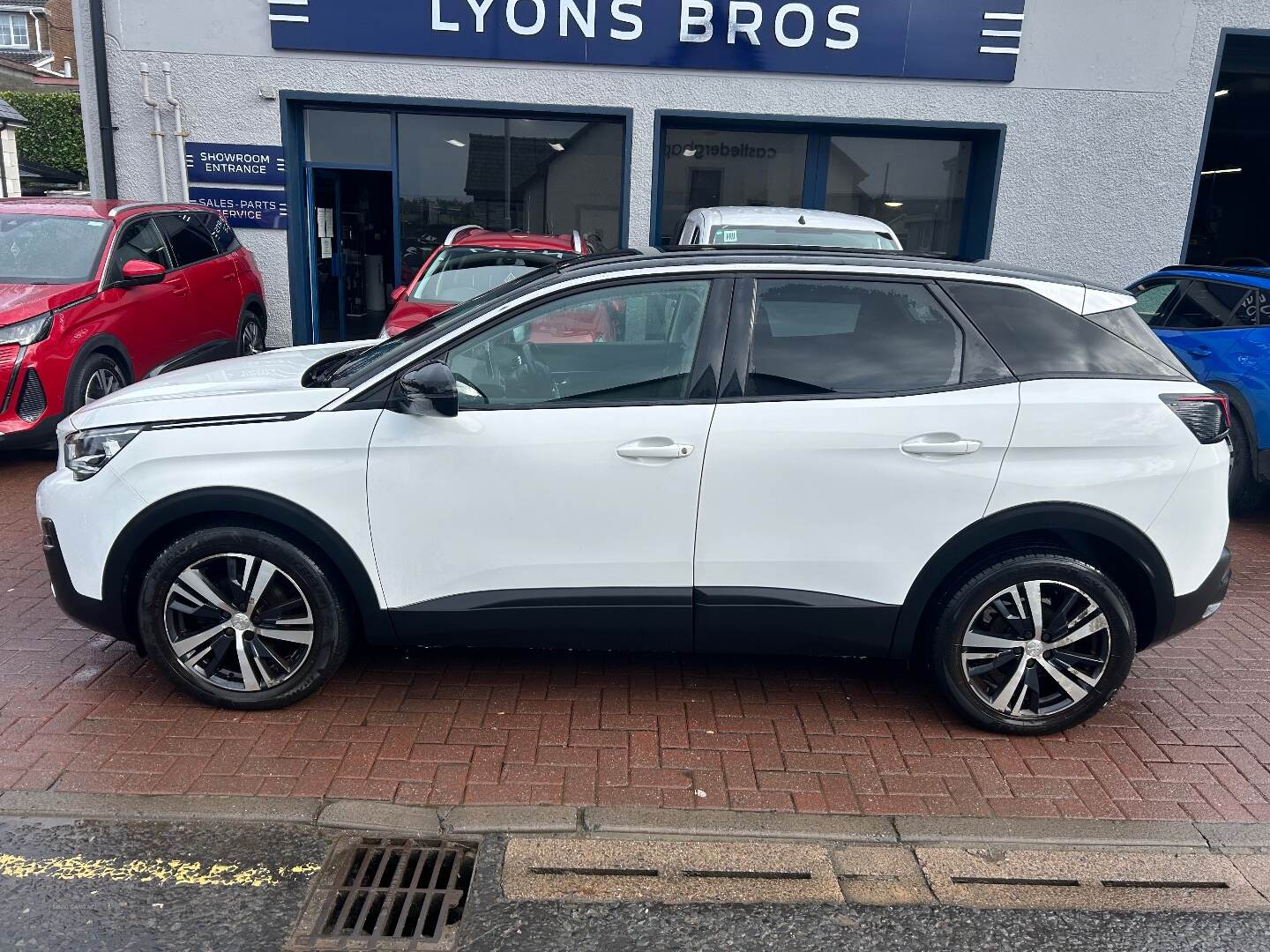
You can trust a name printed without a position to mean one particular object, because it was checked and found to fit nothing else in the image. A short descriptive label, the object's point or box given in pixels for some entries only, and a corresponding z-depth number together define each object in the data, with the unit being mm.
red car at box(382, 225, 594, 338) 7672
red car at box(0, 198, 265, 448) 6402
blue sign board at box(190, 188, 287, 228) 10992
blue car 6254
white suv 3453
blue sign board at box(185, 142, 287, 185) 10852
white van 7535
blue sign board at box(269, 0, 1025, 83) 10461
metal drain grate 2646
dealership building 10570
